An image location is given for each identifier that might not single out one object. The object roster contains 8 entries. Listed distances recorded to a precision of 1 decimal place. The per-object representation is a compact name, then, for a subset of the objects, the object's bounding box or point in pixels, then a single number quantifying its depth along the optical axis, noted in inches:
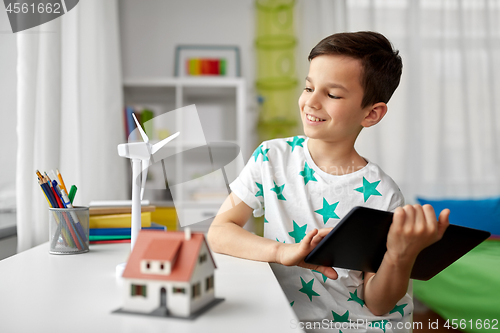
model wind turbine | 28.0
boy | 32.6
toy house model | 18.9
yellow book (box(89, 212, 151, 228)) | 39.4
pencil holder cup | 33.8
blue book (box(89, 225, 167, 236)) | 39.0
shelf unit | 105.0
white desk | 18.3
